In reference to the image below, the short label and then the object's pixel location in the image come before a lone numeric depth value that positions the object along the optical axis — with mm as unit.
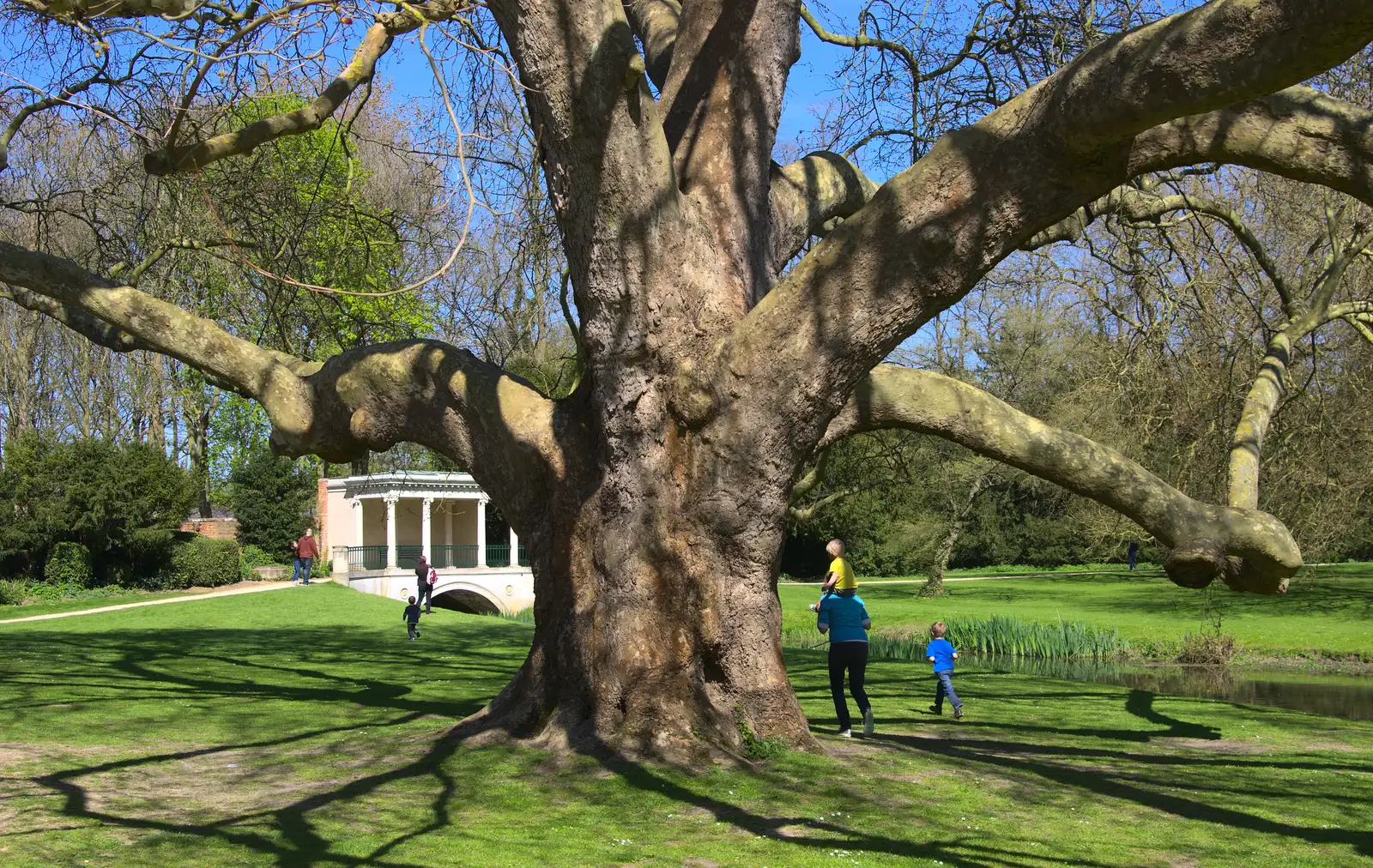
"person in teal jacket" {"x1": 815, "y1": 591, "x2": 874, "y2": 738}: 9914
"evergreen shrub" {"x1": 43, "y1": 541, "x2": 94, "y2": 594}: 30797
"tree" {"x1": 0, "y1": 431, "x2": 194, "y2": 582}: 30625
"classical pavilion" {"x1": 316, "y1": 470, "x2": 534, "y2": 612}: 39250
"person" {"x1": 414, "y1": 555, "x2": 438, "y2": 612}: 25181
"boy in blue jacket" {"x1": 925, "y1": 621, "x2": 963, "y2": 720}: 11750
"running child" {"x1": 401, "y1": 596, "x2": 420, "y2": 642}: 20078
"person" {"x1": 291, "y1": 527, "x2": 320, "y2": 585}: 34594
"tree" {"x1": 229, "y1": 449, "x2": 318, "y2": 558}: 40156
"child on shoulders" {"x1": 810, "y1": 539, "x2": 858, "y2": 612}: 10070
